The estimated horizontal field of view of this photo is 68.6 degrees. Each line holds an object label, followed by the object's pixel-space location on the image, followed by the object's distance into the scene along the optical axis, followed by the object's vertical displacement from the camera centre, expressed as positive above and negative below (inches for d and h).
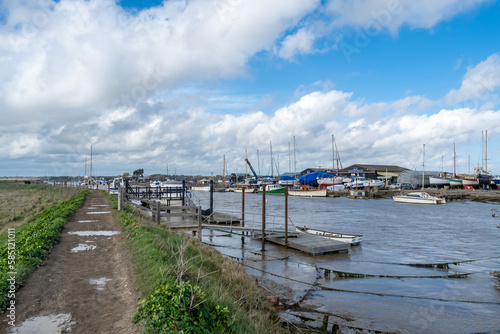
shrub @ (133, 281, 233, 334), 227.5 -90.0
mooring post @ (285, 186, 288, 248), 856.4 -141.9
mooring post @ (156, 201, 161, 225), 784.3 -82.7
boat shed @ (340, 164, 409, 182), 5270.2 +49.3
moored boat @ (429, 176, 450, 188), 3975.1 -77.7
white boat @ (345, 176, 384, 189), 3883.1 -101.9
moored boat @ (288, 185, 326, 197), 3452.3 -173.6
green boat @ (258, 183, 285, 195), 3720.5 -117.4
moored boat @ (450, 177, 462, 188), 3762.3 -83.6
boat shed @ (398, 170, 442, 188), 4318.4 -35.0
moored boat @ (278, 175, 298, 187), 4478.3 -69.6
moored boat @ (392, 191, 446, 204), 2571.4 -178.4
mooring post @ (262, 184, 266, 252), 841.9 -137.3
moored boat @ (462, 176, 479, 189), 3644.2 -72.0
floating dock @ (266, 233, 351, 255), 799.7 -158.3
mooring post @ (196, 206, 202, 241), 808.1 -104.4
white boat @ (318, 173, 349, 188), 4158.5 -73.9
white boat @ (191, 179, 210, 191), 5618.1 -176.2
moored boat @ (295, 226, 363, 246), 921.5 -160.3
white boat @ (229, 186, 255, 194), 4437.7 -188.3
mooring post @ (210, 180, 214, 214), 1267.8 -70.9
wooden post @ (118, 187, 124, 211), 943.5 -63.2
